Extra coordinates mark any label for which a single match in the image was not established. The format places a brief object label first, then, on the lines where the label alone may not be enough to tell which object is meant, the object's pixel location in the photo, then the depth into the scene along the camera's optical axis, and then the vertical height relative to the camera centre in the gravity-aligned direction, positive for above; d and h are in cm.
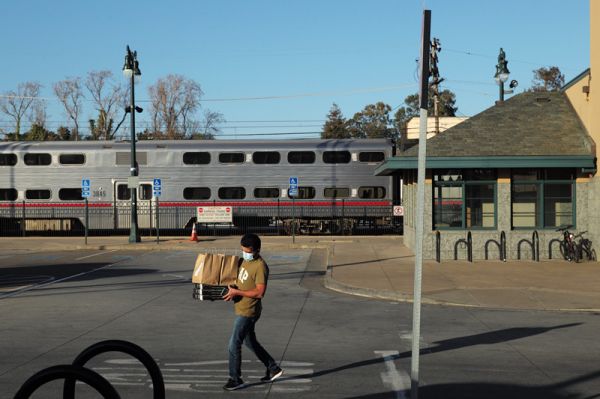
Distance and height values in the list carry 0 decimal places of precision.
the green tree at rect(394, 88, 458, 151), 9088 +1185
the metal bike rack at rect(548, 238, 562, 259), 2136 -154
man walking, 776 -117
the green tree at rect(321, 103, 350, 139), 9344 +901
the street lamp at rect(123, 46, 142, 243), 2956 +294
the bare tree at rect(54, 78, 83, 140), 7436 +995
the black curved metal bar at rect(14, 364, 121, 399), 434 -113
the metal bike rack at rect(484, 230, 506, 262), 2127 -157
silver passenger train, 3516 +64
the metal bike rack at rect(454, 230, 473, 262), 2121 -157
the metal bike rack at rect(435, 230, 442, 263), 2111 -160
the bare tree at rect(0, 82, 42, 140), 7619 +934
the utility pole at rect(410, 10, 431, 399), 553 +14
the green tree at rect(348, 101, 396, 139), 10038 +1060
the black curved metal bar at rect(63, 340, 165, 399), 520 -119
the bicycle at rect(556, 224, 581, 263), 2073 -162
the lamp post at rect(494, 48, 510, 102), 2733 +484
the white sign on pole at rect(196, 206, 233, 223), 3388 -93
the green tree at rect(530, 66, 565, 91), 8112 +1339
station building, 2122 +24
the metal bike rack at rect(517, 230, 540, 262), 2111 -158
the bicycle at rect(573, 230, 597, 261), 2097 -167
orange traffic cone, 3072 -180
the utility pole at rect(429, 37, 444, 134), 4556 +811
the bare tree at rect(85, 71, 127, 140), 7431 +805
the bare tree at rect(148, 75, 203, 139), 7394 +930
